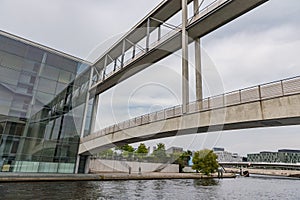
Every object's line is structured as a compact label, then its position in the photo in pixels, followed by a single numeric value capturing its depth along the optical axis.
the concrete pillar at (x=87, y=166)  27.40
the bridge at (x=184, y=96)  11.01
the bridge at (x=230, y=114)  9.80
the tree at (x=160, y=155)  46.28
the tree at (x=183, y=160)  53.22
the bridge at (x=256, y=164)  59.44
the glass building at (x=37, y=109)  20.94
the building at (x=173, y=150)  53.73
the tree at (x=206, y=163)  46.06
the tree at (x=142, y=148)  51.65
